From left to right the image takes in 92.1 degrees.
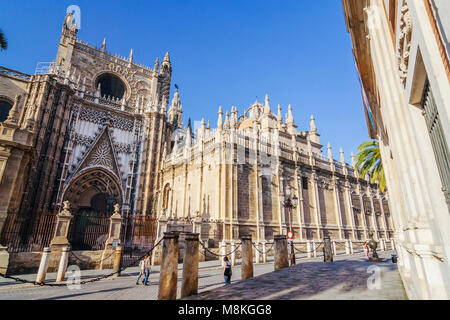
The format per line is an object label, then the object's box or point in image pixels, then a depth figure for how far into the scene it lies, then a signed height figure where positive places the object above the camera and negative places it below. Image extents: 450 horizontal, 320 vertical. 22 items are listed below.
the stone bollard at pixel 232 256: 12.13 -1.66
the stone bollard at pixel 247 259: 7.52 -1.11
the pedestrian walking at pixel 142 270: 7.98 -1.58
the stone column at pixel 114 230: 11.63 -0.26
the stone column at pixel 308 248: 15.62 -1.55
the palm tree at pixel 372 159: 15.99 +4.92
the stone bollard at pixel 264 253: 13.89 -1.72
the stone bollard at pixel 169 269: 4.90 -0.97
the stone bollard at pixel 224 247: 12.42 -1.18
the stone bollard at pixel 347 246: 18.08 -1.63
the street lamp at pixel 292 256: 10.82 -1.46
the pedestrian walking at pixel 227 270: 6.81 -1.34
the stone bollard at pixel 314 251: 16.04 -1.81
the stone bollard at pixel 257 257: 13.30 -1.85
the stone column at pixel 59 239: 10.12 -0.65
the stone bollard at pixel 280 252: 8.90 -1.04
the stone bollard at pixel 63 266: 8.41 -1.55
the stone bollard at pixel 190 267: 5.28 -1.00
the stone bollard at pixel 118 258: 9.73 -1.42
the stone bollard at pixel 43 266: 7.90 -1.46
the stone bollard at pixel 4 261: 8.64 -1.39
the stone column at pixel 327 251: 11.88 -1.34
